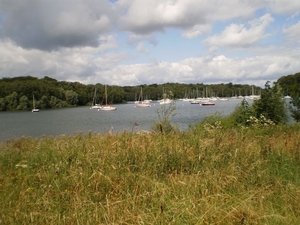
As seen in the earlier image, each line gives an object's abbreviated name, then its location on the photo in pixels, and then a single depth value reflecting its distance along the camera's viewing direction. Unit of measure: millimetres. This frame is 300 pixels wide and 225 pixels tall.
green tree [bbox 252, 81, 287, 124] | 14188
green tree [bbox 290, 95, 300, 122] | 15398
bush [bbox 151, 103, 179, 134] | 7193
